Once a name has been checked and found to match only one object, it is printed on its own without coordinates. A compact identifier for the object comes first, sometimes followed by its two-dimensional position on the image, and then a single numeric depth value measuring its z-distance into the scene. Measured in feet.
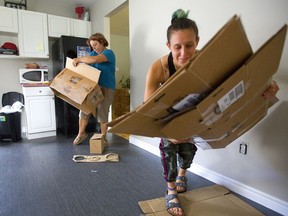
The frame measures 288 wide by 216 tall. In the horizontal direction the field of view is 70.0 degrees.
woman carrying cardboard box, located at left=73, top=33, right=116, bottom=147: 7.76
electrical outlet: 4.71
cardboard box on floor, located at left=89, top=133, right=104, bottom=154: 7.60
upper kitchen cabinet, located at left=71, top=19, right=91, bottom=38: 11.53
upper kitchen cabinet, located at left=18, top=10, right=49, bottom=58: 10.03
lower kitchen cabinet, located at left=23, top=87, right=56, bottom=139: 9.56
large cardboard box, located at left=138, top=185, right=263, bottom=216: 4.05
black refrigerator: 9.77
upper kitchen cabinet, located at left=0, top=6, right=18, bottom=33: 9.60
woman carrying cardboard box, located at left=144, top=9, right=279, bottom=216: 2.97
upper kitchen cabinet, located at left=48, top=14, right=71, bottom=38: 10.80
